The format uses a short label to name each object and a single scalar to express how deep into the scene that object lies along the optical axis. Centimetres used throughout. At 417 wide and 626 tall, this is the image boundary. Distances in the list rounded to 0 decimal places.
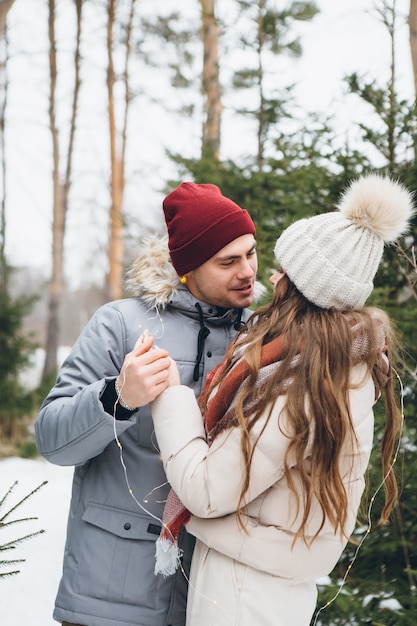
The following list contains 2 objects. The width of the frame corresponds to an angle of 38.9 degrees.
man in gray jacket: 171
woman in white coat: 150
